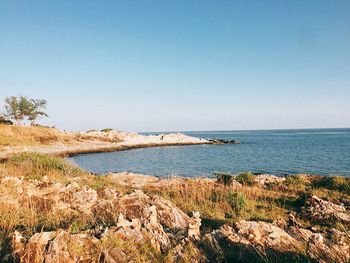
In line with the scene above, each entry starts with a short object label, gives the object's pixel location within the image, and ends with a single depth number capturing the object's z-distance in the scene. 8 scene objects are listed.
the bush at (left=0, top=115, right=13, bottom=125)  75.88
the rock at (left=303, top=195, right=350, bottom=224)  10.55
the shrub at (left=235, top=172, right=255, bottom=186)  21.19
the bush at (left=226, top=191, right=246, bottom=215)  11.73
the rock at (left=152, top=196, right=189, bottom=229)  8.19
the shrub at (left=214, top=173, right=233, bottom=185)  21.13
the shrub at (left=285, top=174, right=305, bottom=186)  21.41
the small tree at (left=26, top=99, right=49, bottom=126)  82.94
